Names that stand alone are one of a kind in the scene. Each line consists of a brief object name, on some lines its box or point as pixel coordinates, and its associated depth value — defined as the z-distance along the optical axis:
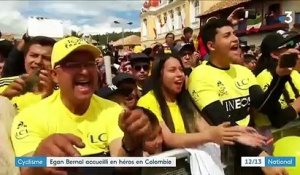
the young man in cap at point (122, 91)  2.17
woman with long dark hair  1.63
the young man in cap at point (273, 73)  2.07
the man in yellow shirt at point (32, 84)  1.78
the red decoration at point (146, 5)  38.93
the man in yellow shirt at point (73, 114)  1.37
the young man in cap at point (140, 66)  2.86
